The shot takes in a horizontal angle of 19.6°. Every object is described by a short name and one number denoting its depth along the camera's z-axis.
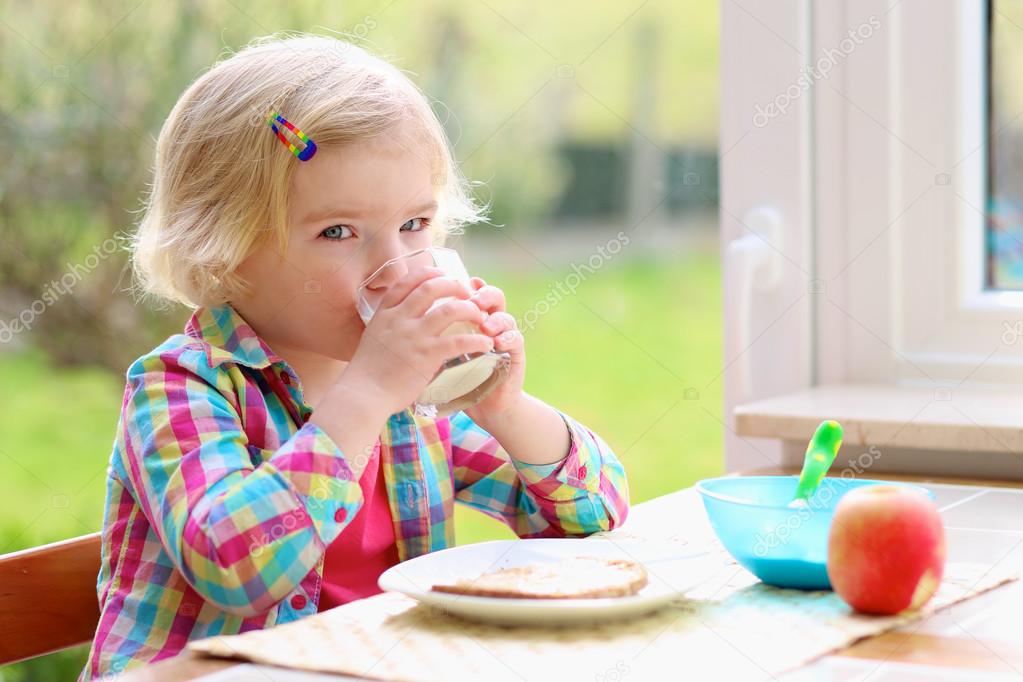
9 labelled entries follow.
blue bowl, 1.84
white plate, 1.78
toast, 1.80
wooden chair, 1.99
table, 1.70
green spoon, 1.91
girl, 1.90
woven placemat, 1.72
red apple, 1.79
